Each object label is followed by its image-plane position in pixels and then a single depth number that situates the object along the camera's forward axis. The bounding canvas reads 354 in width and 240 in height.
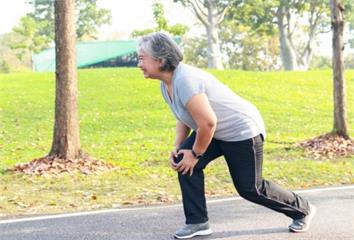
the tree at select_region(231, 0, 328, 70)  38.22
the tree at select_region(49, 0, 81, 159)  8.39
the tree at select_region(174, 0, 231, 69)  39.97
